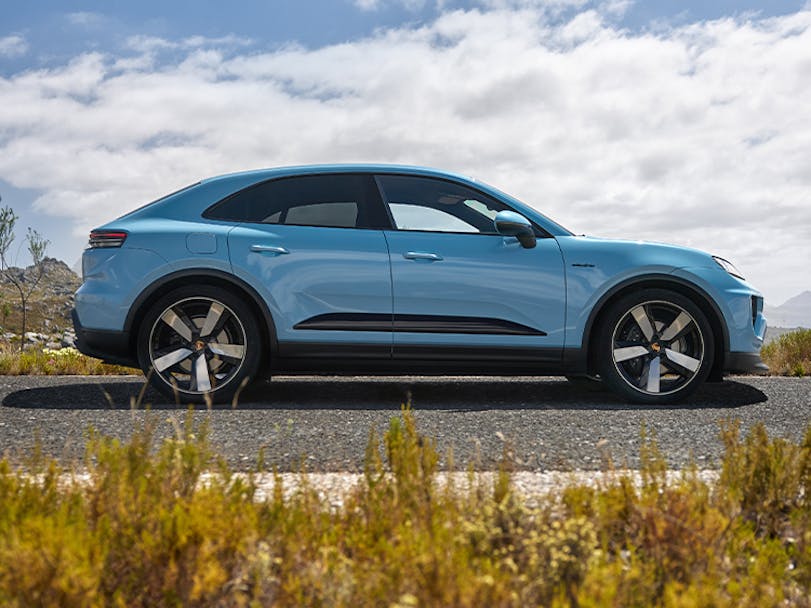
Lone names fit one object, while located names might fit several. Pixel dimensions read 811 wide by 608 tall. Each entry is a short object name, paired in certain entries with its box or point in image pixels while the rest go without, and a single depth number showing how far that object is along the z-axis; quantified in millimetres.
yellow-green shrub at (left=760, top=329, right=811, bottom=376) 9336
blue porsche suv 5781
